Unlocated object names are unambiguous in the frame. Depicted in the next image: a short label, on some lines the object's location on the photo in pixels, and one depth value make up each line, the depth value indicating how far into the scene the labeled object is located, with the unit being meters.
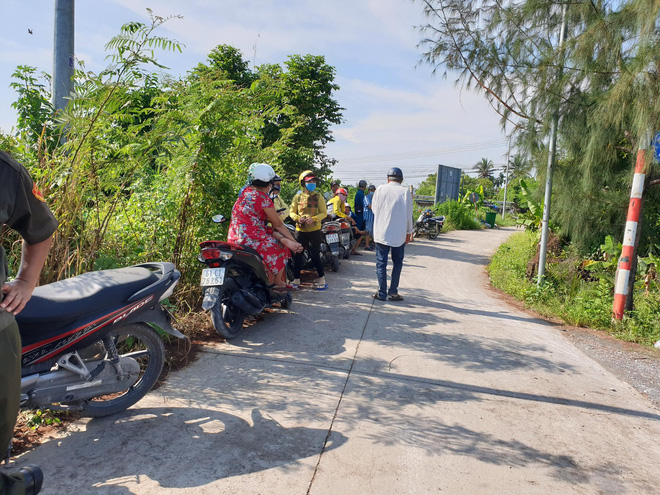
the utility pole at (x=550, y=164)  6.44
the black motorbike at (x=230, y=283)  4.54
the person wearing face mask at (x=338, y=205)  10.08
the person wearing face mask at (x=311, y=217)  7.01
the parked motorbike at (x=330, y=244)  8.34
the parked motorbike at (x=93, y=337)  2.63
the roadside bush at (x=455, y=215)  21.48
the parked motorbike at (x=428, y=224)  16.33
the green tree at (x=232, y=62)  16.41
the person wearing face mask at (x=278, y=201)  5.90
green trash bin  26.31
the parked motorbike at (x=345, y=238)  9.44
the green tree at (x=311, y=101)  14.94
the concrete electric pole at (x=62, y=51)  4.80
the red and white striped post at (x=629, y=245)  5.73
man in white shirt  6.51
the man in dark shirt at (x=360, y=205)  11.75
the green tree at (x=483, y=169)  78.16
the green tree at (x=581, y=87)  5.38
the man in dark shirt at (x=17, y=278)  1.90
